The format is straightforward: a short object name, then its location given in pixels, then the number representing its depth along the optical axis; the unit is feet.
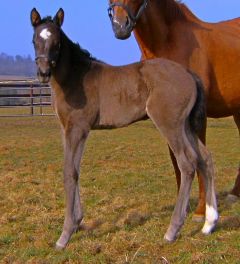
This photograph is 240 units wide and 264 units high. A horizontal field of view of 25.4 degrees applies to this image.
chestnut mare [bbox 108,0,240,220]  16.96
